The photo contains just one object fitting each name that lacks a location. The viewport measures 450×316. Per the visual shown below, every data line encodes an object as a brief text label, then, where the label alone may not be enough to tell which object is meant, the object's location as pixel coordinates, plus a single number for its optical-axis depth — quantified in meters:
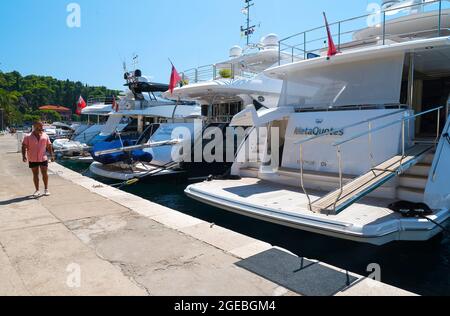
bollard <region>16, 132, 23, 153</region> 22.62
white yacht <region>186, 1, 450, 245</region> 5.01
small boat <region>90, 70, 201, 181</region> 12.75
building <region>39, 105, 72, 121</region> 97.48
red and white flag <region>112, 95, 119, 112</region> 24.06
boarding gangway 4.88
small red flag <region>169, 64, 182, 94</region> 15.49
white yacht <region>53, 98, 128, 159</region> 21.05
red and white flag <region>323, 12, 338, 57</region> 7.92
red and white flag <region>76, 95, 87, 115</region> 30.46
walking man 7.27
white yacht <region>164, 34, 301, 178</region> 13.13
